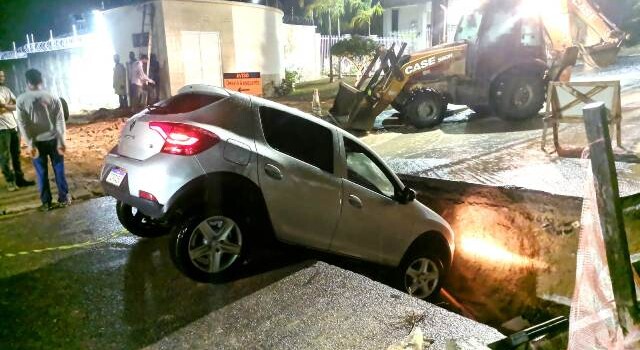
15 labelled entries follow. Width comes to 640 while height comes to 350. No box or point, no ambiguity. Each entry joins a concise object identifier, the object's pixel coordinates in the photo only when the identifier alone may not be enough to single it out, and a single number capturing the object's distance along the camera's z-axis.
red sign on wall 12.30
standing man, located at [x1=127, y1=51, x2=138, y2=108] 13.94
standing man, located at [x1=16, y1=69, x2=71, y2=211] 5.91
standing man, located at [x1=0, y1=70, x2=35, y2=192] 6.98
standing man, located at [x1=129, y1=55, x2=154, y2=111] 13.74
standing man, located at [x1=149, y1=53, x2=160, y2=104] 14.33
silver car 3.78
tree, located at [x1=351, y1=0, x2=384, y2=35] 20.48
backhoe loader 10.46
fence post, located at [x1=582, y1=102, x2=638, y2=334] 1.65
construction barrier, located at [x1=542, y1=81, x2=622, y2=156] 7.53
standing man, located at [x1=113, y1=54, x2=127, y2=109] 14.38
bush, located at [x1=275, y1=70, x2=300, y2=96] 17.00
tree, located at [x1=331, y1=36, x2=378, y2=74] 18.08
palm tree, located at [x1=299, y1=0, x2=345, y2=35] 19.03
